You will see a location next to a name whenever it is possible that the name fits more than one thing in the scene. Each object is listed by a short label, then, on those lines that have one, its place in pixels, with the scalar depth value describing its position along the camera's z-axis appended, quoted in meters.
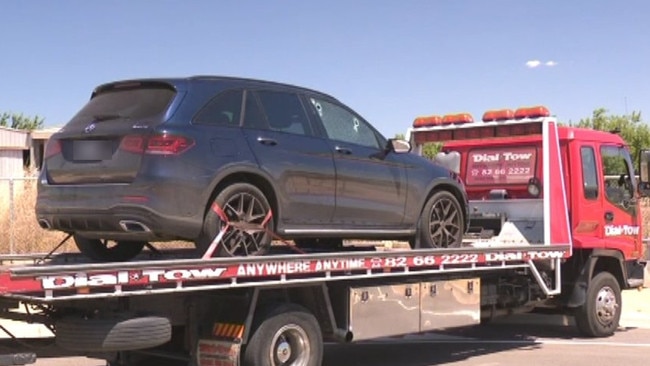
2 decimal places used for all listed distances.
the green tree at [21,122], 56.12
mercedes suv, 6.29
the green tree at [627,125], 50.09
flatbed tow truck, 5.90
